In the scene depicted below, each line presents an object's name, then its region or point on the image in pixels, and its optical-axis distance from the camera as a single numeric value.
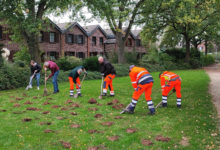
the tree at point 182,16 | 25.34
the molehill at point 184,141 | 5.44
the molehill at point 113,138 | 5.71
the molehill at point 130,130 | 6.30
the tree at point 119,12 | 18.94
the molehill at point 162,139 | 5.63
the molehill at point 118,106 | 9.20
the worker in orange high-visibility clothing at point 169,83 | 8.77
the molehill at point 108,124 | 6.93
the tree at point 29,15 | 15.84
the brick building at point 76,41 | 33.59
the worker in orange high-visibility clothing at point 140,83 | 7.65
